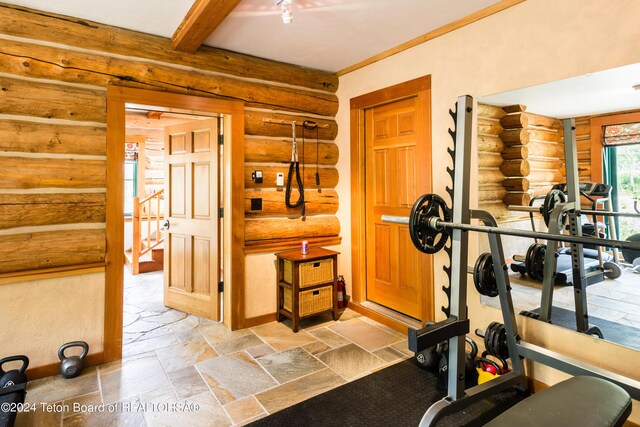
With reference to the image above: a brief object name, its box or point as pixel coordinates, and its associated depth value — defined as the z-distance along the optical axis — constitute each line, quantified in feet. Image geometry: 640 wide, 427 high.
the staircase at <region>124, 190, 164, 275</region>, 19.10
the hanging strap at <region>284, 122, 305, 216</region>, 12.32
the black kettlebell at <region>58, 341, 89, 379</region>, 8.41
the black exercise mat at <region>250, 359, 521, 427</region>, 6.98
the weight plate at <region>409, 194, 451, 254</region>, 6.65
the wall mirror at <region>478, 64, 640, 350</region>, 7.13
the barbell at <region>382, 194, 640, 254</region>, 6.60
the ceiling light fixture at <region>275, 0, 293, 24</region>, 7.68
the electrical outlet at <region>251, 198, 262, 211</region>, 11.80
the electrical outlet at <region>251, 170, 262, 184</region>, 11.77
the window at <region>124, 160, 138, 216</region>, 24.02
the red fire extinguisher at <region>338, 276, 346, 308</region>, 13.24
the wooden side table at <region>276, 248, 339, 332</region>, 11.37
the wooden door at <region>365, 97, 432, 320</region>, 10.93
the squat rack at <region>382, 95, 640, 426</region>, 6.01
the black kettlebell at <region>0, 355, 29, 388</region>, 7.52
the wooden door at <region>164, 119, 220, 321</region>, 12.04
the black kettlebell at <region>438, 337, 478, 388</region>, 8.21
